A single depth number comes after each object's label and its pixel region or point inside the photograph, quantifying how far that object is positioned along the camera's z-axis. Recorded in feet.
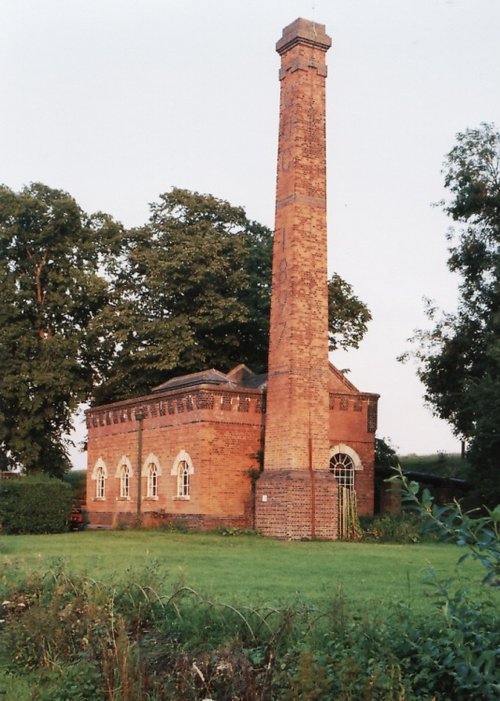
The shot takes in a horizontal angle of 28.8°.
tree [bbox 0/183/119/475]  144.97
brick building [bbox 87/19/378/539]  99.76
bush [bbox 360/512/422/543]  98.02
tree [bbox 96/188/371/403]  144.77
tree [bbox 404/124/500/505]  119.55
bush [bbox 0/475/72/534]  110.73
